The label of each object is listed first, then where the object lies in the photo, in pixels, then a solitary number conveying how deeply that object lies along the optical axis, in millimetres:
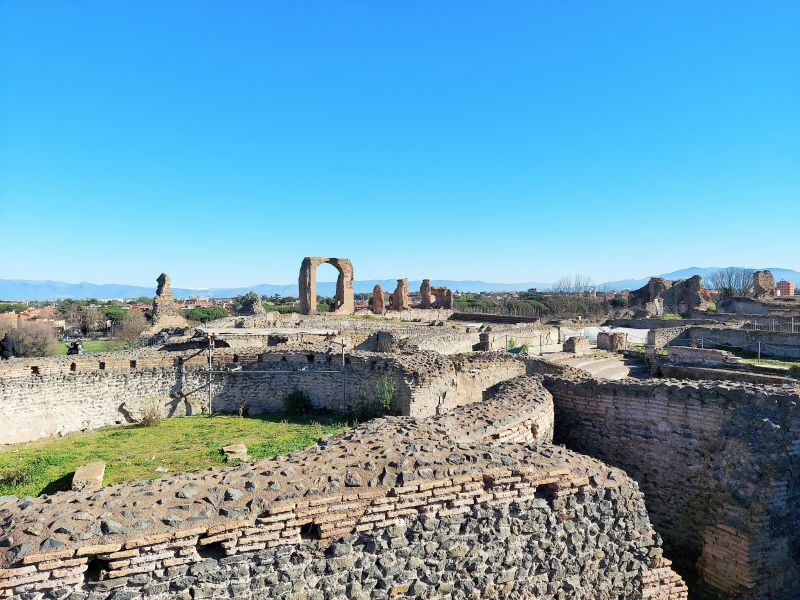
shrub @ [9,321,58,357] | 25583
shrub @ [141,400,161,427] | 13055
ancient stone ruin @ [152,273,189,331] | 32156
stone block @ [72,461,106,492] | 8109
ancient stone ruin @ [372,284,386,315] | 44500
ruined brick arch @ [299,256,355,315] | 40031
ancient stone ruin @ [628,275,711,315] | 43312
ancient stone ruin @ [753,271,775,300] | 45438
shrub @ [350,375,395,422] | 11906
